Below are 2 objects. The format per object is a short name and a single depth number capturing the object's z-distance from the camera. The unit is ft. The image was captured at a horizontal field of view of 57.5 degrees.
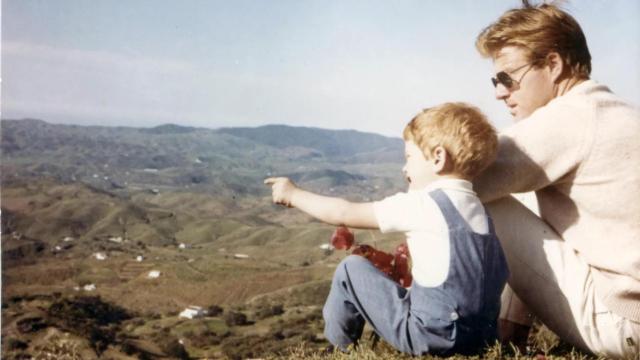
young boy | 8.23
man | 8.46
